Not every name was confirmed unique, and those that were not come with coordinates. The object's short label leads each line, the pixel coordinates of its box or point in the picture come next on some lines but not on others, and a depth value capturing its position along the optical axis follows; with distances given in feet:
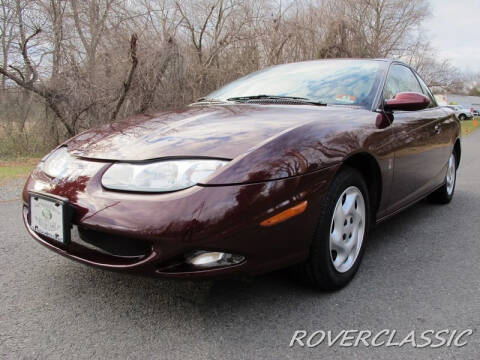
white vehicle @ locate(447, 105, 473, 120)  146.92
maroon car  5.63
